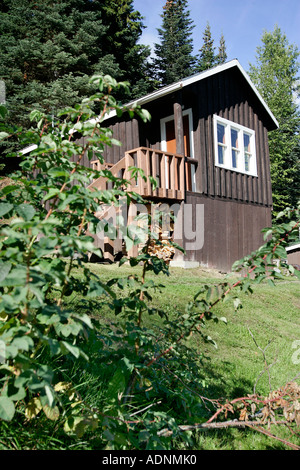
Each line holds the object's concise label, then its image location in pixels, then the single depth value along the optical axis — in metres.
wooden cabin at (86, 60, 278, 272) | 9.45
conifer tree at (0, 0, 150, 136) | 21.39
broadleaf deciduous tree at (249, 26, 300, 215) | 30.98
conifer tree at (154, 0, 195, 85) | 36.75
